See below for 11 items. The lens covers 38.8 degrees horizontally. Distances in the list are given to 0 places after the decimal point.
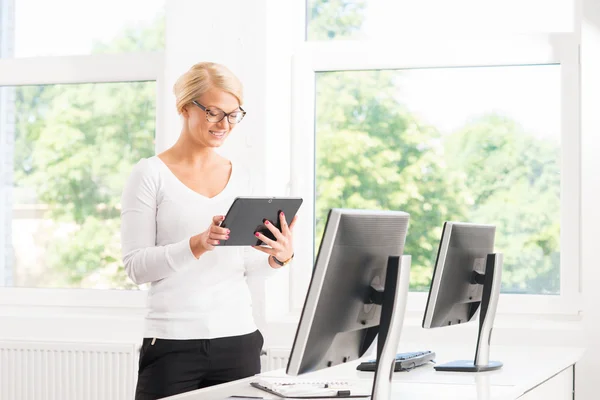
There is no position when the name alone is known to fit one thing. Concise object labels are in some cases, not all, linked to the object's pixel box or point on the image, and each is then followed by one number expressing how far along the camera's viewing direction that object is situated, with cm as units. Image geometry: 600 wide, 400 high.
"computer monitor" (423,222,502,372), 249
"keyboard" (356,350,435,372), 248
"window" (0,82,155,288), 430
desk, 211
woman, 232
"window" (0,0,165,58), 432
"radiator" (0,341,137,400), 387
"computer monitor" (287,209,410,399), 169
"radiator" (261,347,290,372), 376
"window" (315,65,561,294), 386
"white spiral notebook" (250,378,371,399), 202
